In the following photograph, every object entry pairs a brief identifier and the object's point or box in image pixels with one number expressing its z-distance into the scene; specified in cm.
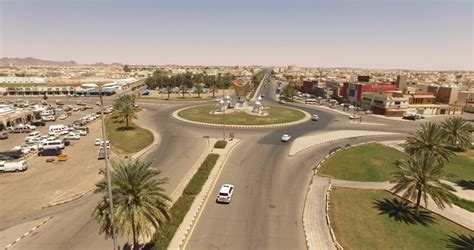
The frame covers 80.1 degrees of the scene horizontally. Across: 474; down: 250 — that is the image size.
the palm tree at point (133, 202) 2213
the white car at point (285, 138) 6644
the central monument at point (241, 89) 12527
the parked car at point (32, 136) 6536
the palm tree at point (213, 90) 14950
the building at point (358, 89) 12031
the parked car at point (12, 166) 4725
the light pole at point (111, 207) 2055
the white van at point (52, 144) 5612
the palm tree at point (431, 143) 4734
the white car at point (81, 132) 7010
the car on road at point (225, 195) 3675
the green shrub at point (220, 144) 6049
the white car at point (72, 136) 6744
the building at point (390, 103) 10281
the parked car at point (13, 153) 5365
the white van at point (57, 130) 7104
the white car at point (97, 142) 6302
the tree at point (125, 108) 7612
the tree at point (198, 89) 14725
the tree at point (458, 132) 5988
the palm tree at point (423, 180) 3309
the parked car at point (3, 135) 6821
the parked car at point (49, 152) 5592
